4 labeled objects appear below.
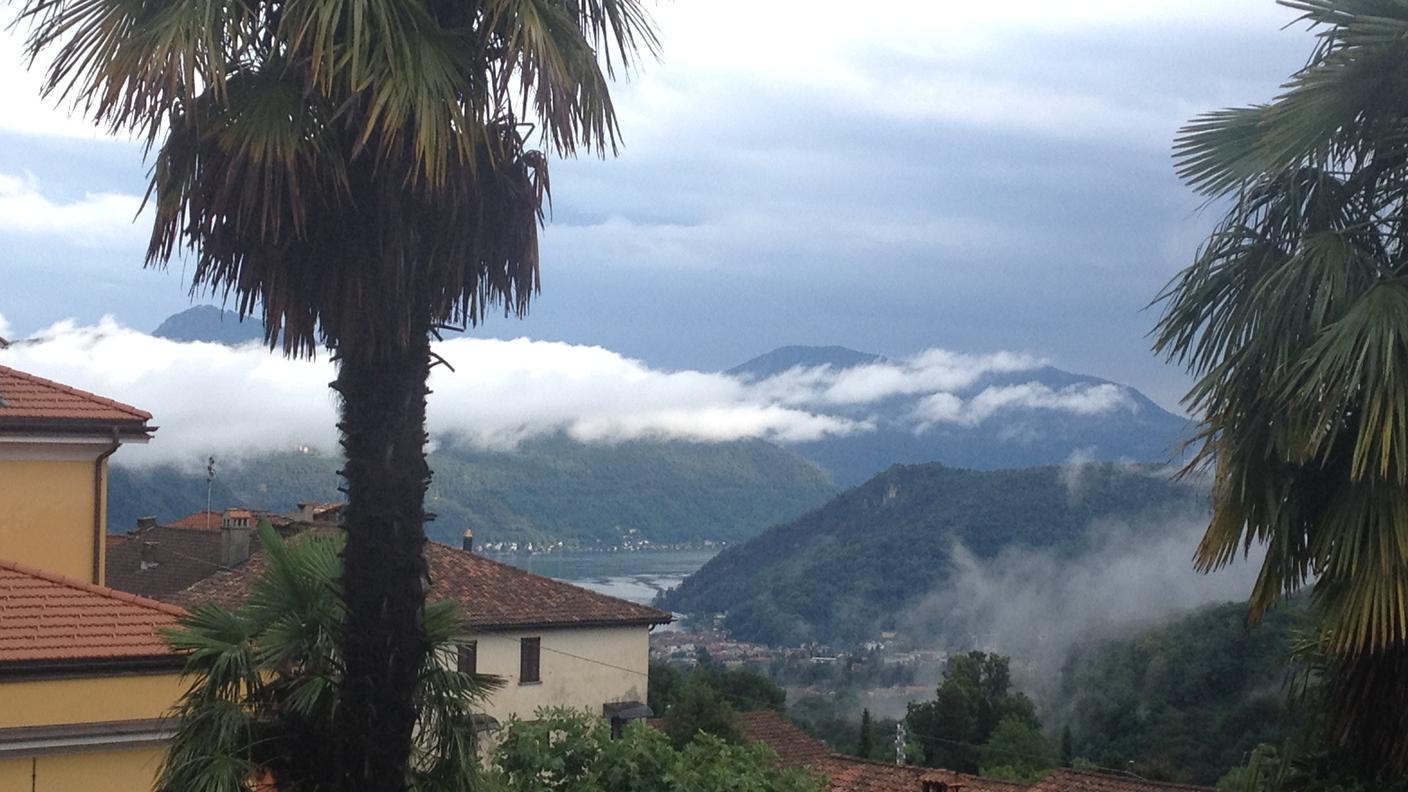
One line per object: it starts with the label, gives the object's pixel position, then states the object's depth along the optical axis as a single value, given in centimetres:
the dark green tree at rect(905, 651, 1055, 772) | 6712
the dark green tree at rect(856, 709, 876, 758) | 6406
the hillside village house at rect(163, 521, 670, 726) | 3631
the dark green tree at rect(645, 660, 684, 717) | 5938
